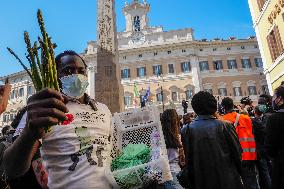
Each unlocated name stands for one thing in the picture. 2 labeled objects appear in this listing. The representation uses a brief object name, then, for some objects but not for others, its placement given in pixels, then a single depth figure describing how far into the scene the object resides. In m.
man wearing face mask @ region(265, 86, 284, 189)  3.05
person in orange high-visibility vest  4.81
